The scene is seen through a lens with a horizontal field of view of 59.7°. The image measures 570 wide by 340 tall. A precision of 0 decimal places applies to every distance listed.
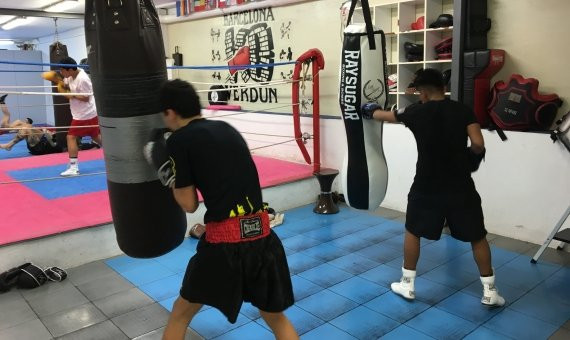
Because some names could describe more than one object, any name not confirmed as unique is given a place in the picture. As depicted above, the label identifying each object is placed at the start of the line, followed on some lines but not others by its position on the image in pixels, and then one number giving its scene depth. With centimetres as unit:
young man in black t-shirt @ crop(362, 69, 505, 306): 268
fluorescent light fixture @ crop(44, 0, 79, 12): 813
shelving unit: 446
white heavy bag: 273
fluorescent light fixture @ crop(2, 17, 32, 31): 1092
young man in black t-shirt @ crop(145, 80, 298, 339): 183
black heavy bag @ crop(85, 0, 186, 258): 196
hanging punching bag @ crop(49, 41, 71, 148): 815
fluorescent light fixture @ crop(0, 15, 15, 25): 1041
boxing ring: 367
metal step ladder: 328
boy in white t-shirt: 505
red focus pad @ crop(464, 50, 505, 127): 388
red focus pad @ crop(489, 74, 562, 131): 370
